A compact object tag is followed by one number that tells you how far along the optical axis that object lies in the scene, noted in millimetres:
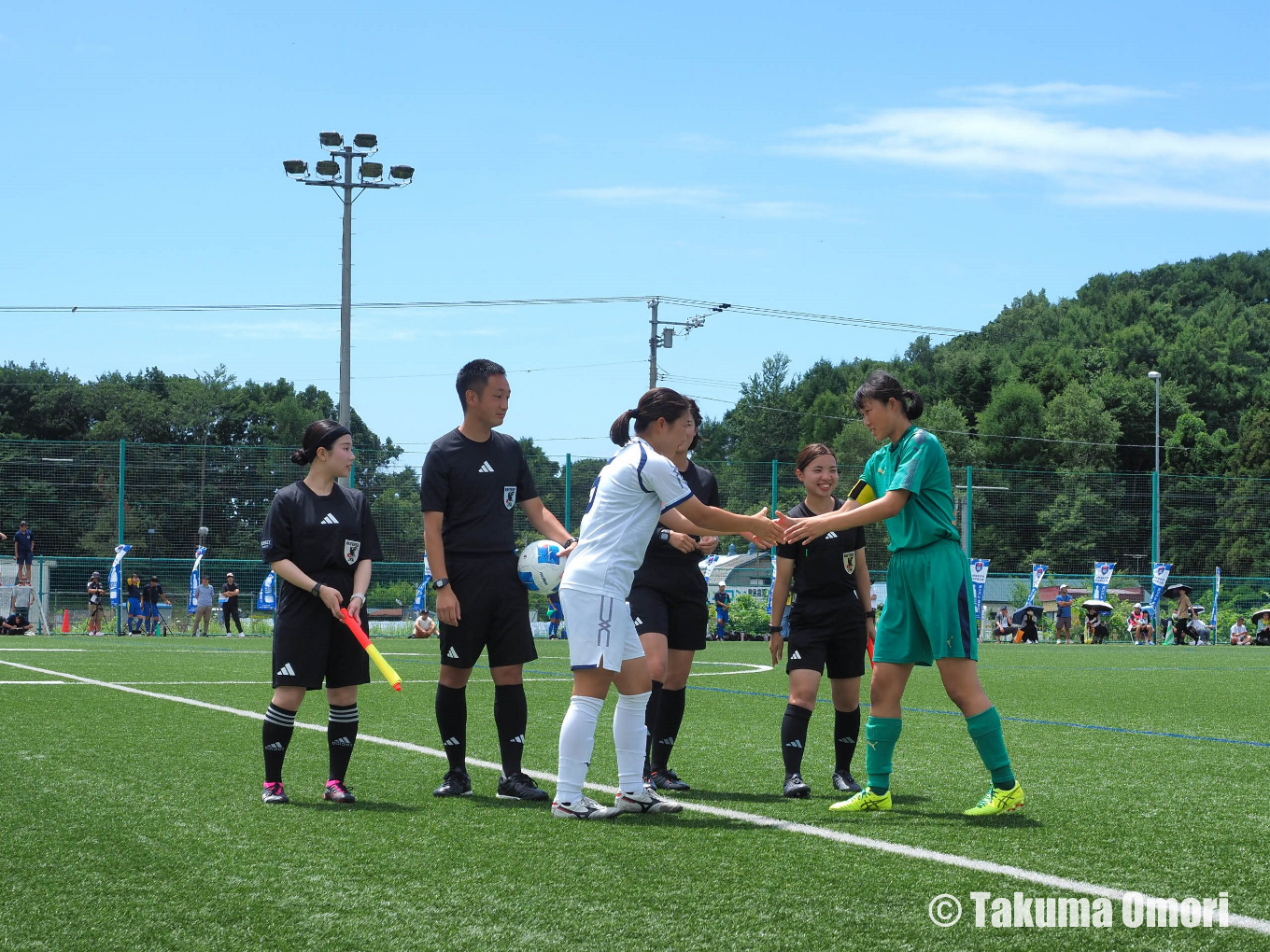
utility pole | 47438
